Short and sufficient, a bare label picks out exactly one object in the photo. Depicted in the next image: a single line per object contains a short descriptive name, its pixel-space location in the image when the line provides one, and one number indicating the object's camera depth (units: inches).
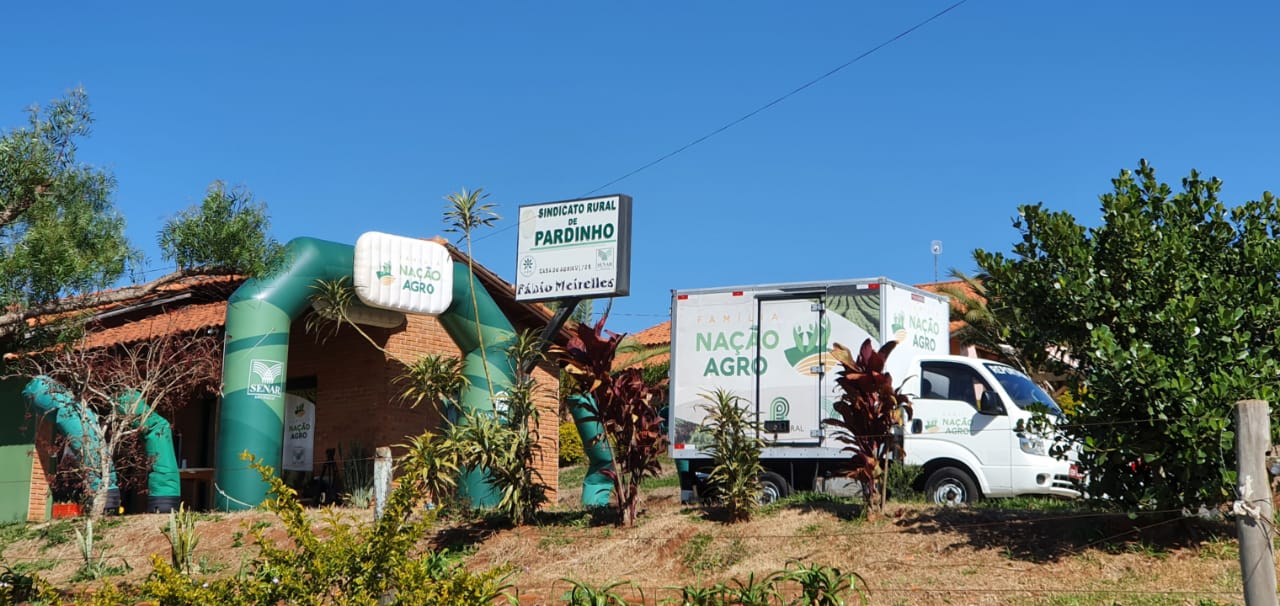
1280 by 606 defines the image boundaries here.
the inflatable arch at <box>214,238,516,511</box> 666.2
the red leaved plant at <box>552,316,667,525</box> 510.9
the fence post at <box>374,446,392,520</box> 452.4
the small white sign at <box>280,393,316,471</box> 864.3
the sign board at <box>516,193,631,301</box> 671.1
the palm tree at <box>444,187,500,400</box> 585.9
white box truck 546.3
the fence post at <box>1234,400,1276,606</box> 282.7
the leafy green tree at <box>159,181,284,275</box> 471.8
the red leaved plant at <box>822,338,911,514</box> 478.6
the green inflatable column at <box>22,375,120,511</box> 685.9
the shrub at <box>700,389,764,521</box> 494.3
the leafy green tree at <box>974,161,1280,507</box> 378.9
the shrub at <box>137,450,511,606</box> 269.3
